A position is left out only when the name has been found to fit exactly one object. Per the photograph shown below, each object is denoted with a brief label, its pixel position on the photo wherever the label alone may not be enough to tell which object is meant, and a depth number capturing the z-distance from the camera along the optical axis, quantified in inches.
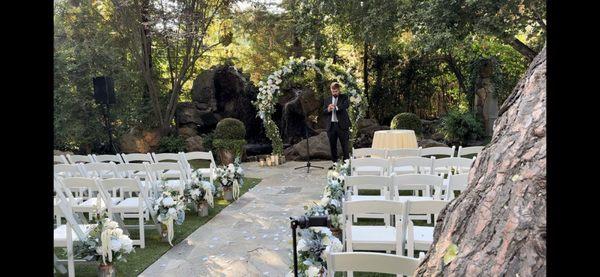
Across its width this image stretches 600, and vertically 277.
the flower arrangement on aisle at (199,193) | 257.4
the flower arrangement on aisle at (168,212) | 208.8
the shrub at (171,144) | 554.0
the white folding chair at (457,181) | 179.0
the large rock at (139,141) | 564.4
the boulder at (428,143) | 508.1
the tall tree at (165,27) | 549.5
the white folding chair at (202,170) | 297.4
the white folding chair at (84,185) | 196.5
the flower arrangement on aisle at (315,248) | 129.3
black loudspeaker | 435.2
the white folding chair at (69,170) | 257.8
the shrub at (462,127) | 553.0
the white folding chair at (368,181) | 188.1
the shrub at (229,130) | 493.0
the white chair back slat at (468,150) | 293.5
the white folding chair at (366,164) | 251.4
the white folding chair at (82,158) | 300.2
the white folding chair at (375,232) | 140.9
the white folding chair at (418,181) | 182.5
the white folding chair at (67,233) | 154.3
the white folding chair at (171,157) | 296.9
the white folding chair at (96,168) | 253.9
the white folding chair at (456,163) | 245.5
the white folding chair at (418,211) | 139.3
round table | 367.6
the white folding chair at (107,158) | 302.7
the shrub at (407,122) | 522.6
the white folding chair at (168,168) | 251.8
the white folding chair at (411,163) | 243.0
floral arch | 479.8
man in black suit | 403.2
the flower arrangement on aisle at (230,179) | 306.5
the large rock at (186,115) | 637.9
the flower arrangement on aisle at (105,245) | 158.4
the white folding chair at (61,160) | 304.6
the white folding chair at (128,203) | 203.0
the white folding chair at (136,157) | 294.7
